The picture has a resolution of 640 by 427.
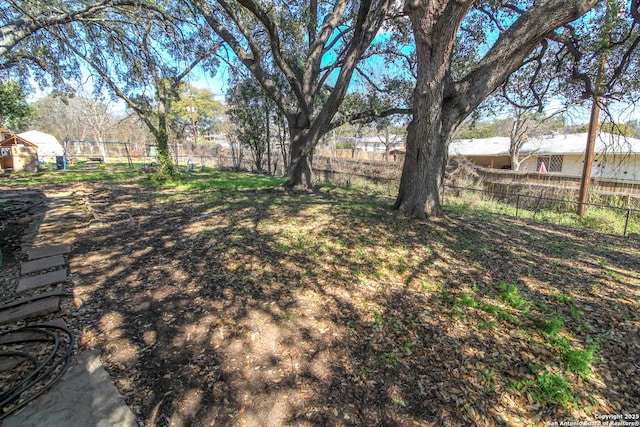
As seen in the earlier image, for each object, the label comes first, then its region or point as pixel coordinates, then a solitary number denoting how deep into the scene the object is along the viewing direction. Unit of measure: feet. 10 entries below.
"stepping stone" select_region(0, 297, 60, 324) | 8.37
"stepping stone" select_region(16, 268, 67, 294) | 10.16
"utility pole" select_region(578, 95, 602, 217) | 27.59
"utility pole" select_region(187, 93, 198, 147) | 107.96
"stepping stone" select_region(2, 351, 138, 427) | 5.48
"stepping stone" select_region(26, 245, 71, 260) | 12.97
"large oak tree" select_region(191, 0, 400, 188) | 20.93
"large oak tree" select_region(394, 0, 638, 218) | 13.67
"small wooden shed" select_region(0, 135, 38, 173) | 45.62
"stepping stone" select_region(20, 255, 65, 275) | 11.55
